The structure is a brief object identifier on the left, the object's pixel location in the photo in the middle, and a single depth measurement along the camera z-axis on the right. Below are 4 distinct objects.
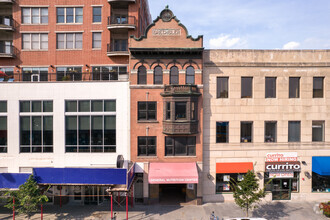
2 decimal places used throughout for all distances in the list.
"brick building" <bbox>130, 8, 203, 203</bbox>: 19.05
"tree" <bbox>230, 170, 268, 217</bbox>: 15.71
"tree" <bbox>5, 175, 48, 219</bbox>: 15.09
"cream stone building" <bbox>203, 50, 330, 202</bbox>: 19.62
